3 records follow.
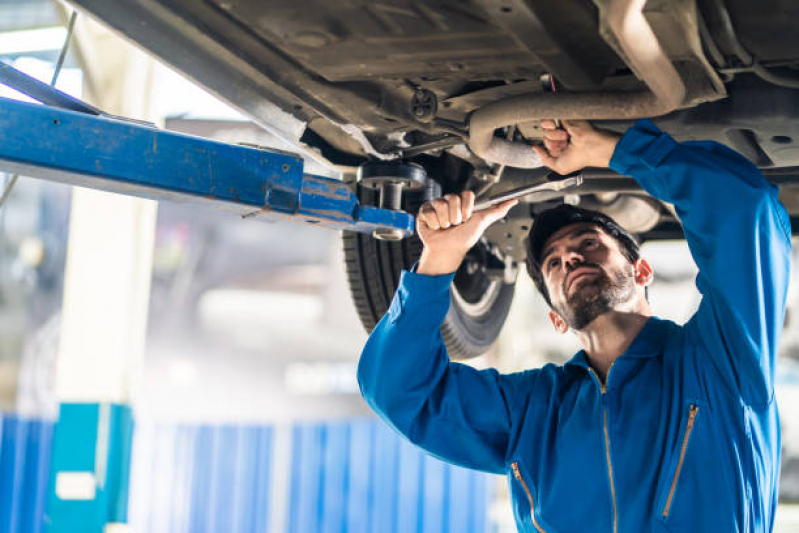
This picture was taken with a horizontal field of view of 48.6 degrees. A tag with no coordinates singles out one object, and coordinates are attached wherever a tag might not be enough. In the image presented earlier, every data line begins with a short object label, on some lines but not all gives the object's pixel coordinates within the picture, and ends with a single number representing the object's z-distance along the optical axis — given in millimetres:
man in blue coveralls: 1569
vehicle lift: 1506
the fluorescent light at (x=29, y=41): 3141
